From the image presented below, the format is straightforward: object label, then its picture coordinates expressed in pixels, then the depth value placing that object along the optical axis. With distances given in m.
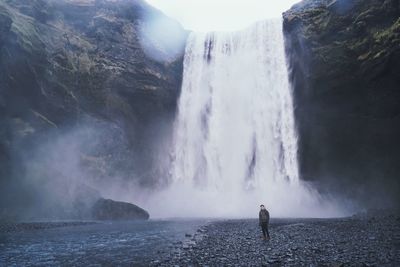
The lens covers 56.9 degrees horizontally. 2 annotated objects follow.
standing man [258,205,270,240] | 16.35
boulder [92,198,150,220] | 31.28
